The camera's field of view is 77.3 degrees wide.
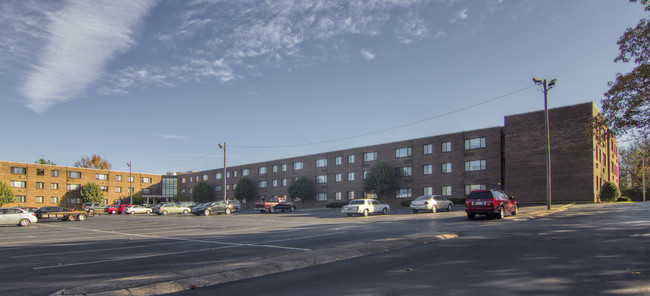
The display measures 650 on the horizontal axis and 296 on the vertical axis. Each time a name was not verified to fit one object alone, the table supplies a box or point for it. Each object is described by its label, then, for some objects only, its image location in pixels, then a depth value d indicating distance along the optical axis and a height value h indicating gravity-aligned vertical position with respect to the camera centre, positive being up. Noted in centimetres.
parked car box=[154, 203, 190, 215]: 5191 -458
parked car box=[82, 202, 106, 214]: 6179 -493
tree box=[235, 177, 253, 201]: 7831 -307
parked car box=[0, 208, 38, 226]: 2997 -308
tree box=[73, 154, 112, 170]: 10625 +311
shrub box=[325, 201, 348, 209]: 5809 -465
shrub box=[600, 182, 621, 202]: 4222 -242
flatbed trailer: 3859 -386
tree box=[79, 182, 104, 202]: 8069 -358
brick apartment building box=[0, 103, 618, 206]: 4212 +51
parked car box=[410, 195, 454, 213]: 3266 -269
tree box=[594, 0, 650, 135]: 1848 +372
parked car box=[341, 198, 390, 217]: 3247 -291
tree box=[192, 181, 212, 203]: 8706 -417
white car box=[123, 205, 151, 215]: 5838 -512
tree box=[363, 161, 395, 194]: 5544 -103
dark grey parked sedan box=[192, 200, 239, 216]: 4372 -381
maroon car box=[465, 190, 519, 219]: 2205 -184
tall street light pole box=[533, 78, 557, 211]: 2845 +475
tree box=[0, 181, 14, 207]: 6638 -301
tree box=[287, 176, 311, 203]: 6762 -277
